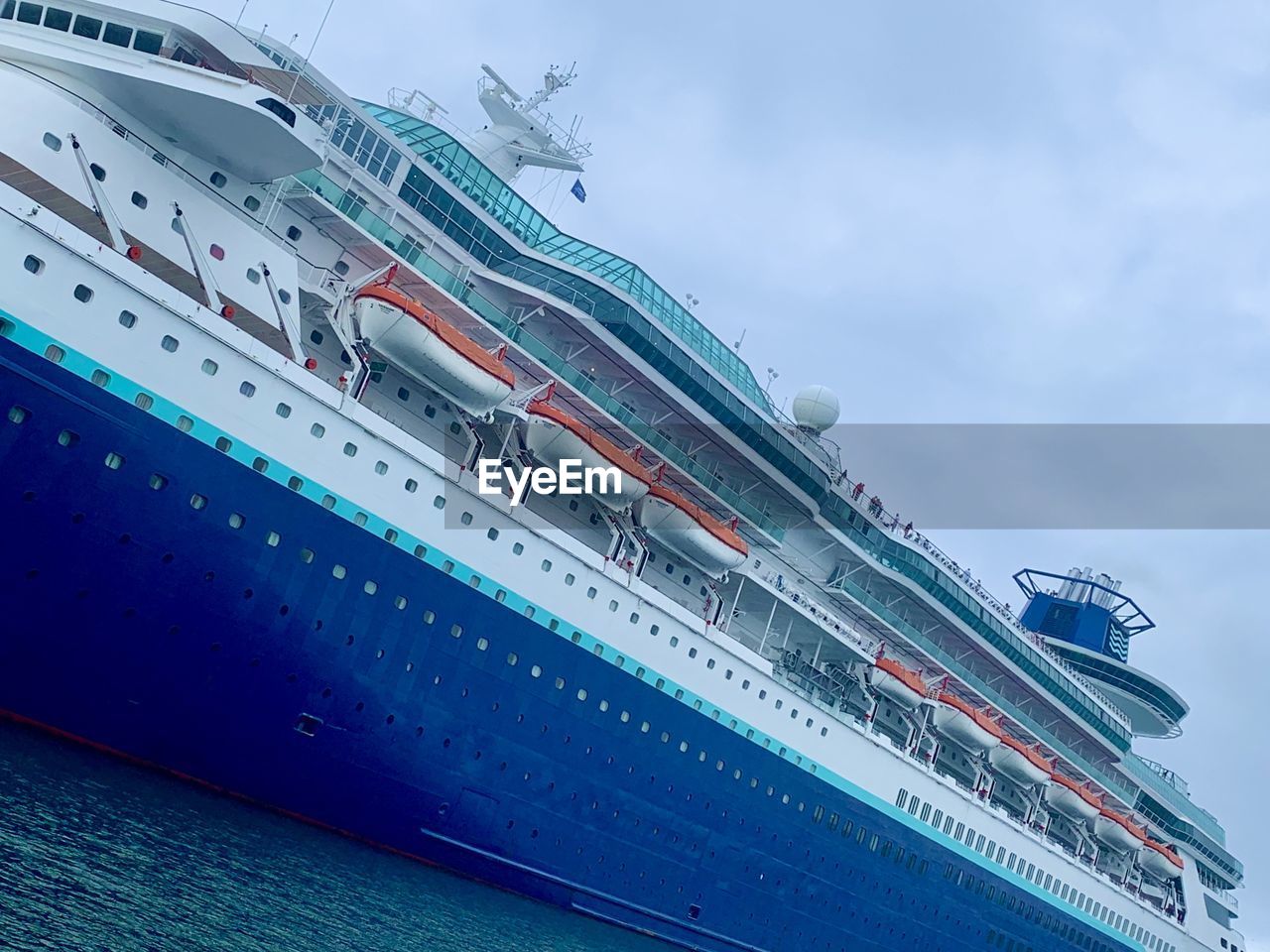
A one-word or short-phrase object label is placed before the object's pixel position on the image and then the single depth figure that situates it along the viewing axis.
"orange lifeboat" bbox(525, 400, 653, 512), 20.08
